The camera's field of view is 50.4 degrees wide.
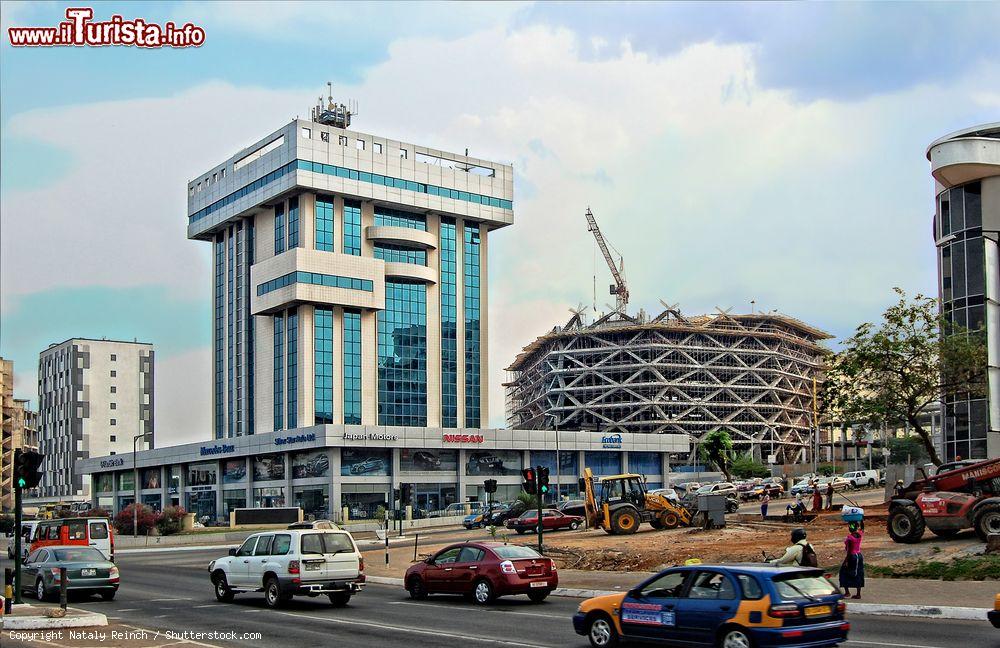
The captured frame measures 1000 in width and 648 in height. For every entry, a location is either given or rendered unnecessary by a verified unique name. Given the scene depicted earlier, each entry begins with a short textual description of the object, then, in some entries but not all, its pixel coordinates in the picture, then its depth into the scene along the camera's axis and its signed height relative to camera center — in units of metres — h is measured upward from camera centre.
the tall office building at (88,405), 153.75 +1.06
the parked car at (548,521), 60.06 -6.68
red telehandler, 30.86 -3.23
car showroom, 96.50 -5.85
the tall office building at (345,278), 108.88 +13.91
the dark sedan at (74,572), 28.42 -4.32
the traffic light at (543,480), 36.25 -2.58
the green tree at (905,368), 50.22 +1.48
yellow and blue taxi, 15.80 -3.22
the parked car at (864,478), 85.38 -6.41
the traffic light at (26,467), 23.09 -1.19
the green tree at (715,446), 130.12 -5.47
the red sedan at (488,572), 26.03 -4.19
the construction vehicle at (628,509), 49.84 -5.05
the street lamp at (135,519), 81.21 -8.39
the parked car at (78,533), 37.12 -4.26
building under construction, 160.25 +3.72
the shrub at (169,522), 83.69 -8.79
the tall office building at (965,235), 56.19 +9.48
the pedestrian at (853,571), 24.98 -4.06
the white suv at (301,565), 25.62 -3.85
